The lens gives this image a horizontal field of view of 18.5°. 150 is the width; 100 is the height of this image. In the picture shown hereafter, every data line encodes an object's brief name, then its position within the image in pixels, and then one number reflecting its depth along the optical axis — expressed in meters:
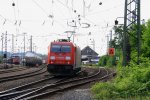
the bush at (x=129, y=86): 17.28
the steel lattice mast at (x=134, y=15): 30.23
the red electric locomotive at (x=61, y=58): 35.12
